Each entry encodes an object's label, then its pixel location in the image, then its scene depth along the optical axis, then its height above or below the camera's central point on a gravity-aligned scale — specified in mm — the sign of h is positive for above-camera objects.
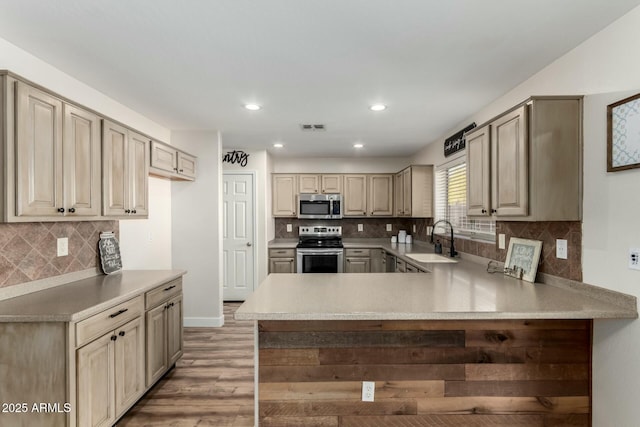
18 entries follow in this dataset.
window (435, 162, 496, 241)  3291 +61
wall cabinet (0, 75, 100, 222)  1654 +309
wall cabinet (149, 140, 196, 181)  3066 +494
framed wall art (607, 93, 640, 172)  1558 +378
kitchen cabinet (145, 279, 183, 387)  2447 -976
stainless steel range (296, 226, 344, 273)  4977 -745
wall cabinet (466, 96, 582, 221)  1892 +300
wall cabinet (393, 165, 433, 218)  4488 +271
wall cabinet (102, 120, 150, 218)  2367 +308
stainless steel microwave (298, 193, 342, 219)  5414 +78
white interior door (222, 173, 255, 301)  5129 -401
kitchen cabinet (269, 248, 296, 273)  5098 -792
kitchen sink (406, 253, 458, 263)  3355 -539
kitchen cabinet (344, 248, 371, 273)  5094 -808
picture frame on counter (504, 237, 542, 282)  2252 -360
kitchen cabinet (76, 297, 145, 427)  1770 -963
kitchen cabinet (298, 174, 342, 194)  5531 +456
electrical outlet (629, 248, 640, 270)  1564 -241
